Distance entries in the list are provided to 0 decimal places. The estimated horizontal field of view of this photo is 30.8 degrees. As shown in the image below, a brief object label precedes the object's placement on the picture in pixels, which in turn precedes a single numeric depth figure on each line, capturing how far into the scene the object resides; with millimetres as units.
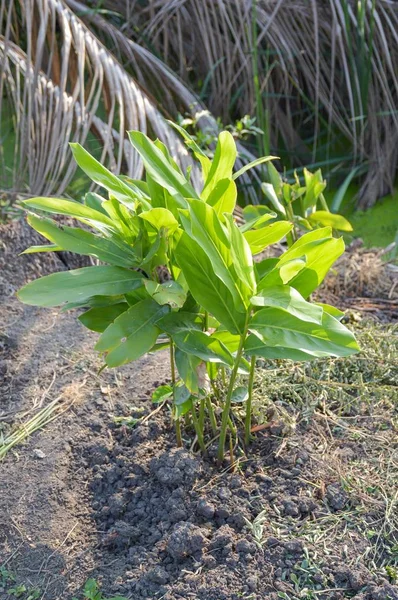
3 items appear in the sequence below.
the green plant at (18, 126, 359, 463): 1248
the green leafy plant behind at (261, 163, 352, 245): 2066
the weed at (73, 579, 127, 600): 1318
